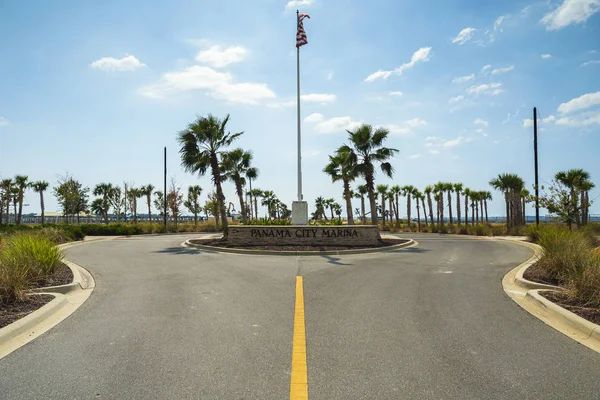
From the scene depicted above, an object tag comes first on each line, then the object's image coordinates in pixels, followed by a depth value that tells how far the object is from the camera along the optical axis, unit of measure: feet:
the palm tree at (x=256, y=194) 280.47
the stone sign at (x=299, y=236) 61.62
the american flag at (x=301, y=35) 73.15
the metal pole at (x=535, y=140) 88.74
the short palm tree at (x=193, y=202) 197.47
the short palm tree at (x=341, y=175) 107.52
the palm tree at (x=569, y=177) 104.01
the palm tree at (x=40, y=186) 200.13
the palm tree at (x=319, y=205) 386.32
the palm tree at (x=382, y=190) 216.54
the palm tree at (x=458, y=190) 177.35
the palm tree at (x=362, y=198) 206.43
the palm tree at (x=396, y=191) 247.91
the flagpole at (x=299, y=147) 69.56
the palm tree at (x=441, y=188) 173.48
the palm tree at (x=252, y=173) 128.26
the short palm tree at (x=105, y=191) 225.27
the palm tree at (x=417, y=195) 223.10
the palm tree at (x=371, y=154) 83.10
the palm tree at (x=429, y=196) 167.25
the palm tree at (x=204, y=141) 72.69
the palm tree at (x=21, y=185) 167.24
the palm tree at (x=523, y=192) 165.35
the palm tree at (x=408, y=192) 192.68
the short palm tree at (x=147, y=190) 228.10
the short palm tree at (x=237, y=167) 77.73
